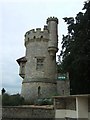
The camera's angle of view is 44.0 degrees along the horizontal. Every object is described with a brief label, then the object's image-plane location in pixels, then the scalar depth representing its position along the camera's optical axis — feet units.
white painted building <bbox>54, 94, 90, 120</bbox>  22.02
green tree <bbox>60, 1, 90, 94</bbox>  33.82
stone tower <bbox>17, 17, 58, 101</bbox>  45.32
